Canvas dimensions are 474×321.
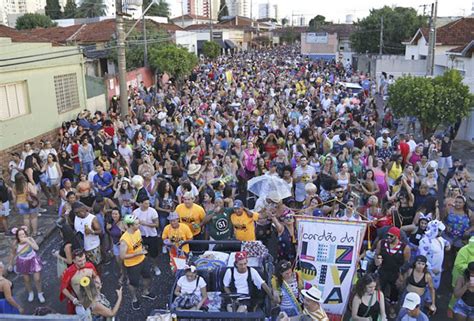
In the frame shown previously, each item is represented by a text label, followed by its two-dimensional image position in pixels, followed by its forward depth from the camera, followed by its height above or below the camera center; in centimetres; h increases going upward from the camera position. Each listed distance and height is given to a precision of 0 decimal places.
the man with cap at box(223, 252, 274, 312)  591 -293
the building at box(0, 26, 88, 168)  1405 -140
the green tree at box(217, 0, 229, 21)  12319 +970
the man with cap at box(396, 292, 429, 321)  520 -293
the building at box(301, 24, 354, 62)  6247 -33
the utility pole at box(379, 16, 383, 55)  4303 +62
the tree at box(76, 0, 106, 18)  6451 +525
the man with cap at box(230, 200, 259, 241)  729 -271
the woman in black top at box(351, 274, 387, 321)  543 -297
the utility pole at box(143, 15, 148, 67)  2730 -69
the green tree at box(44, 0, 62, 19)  7312 +599
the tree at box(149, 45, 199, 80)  2853 -85
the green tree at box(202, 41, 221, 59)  4584 -46
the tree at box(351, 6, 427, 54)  4741 +115
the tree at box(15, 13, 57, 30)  5462 +313
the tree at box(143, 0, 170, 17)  7138 +553
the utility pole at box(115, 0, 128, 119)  1599 -44
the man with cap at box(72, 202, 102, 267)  709 -267
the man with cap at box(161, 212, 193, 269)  695 -275
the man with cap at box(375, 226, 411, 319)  632 -285
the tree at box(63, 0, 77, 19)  7295 +602
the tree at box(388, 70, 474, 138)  1528 -195
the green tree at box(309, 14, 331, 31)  9780 +447
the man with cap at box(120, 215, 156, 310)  655 -285
